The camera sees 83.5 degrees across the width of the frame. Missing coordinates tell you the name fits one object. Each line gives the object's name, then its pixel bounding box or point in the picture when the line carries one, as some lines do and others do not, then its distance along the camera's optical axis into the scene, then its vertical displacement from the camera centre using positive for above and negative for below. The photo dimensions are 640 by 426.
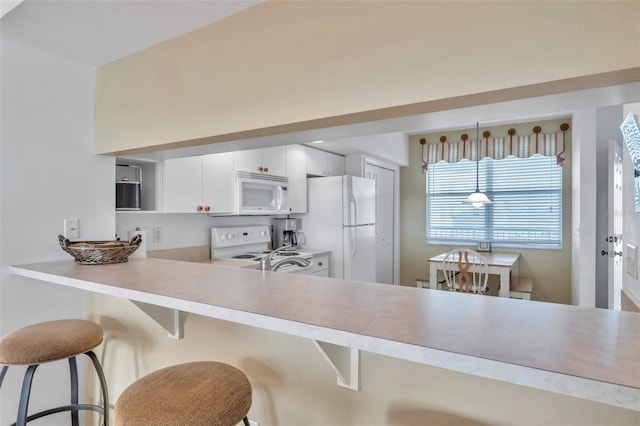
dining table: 3.70 -0.56
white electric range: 3.17 -0.31
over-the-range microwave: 3.05 +0.18
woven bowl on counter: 1.70 -0.18
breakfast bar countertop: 0.61 -0.26
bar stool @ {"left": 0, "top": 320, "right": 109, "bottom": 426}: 1.37 -0.54
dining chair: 3.46 -0.56
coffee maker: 3.88 -0.20
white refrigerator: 3.77 -0.09
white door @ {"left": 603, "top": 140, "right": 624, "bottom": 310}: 2.83 -0.02
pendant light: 4.11 +0.17
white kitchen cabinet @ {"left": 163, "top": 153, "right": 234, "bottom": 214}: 2.51 +0.22
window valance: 4.54 +0.92
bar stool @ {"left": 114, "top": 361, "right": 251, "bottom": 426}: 0.96 -0.53
